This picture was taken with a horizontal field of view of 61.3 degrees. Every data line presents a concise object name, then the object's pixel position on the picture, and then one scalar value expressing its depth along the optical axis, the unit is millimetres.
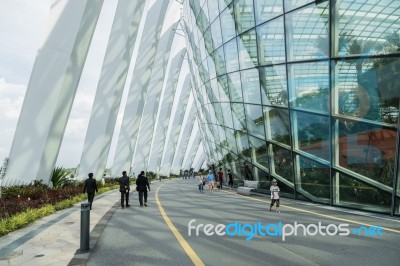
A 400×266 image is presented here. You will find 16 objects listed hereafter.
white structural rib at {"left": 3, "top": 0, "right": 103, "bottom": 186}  13211
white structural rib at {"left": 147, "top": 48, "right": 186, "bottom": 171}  47781
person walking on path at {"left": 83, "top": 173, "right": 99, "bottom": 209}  12609
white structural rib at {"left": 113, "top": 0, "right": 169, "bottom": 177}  29953
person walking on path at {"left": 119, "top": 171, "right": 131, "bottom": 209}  13211
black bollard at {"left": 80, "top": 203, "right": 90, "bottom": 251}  5754
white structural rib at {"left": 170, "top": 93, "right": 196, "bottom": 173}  66812
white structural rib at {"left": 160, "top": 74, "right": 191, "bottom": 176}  56812
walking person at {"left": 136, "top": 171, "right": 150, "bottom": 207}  13691
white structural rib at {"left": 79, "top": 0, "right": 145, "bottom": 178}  21922
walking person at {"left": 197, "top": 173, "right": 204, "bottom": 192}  22250
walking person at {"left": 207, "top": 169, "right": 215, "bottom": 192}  22219
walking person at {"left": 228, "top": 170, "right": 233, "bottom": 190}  23717
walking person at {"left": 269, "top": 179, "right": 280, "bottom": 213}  10894
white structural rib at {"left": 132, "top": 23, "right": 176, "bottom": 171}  37981
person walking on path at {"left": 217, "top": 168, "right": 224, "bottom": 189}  24053
